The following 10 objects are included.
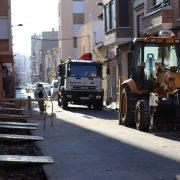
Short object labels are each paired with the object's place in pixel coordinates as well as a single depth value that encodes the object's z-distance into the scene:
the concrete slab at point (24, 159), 10.23
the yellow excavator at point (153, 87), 16.75
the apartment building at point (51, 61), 109.12
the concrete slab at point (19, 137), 14.35
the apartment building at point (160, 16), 26.00
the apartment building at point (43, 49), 145.75
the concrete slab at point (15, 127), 17.32
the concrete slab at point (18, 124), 18.79
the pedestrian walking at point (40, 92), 30.67
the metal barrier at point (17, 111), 19.70
